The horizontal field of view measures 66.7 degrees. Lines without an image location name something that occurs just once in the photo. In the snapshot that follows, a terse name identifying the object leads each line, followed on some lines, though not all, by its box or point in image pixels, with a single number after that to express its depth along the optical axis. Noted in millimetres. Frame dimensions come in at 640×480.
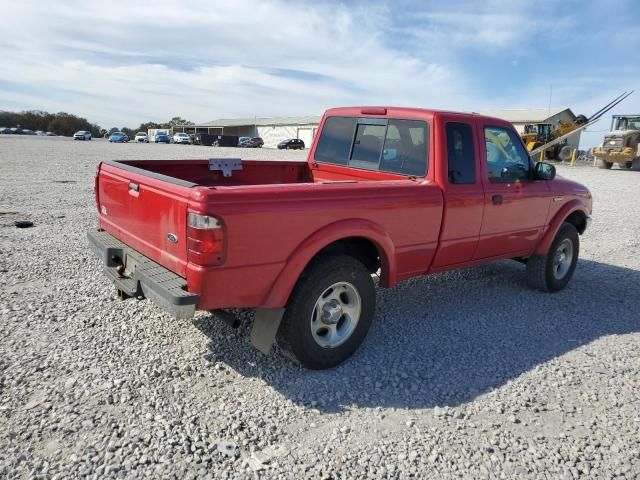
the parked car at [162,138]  62750
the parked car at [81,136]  61312
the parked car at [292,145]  53688
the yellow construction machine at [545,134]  31016
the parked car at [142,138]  70562
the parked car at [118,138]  62500
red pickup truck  3023
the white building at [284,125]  53688
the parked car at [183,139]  63969
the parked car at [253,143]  62250
